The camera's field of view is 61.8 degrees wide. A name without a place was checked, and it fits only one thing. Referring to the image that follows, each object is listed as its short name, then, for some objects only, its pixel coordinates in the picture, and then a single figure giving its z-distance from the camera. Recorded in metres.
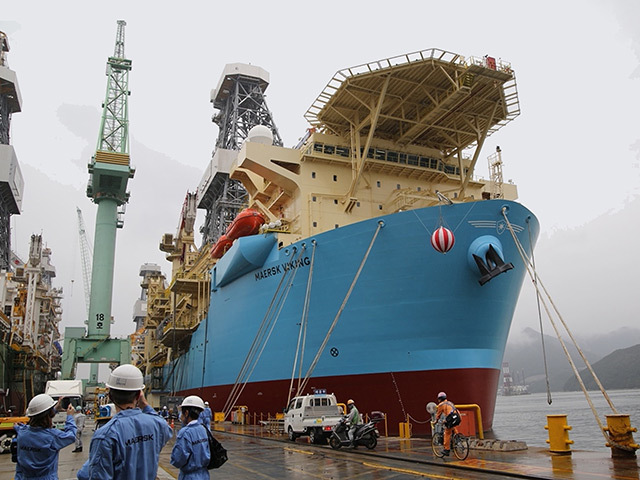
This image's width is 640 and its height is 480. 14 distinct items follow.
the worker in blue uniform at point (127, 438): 3.48
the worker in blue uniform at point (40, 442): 4.92
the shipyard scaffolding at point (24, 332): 38.31
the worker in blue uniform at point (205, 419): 6.89
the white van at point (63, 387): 20.69
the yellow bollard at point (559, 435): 10.83
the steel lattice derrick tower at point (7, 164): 59.76
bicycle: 10.59
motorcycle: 13.48
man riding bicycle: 10.82
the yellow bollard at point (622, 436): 9.78
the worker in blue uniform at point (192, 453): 4.80
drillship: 17.38
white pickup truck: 15.60
